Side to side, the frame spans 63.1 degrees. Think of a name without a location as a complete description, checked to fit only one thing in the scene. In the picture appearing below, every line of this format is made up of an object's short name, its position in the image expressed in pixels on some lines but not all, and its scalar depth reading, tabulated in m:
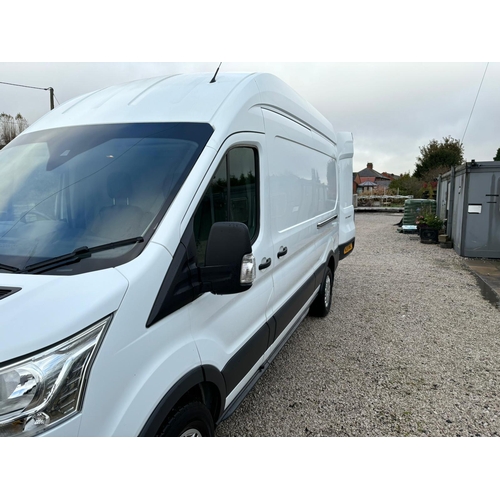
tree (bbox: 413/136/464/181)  35.81
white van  1.35
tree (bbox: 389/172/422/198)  33.62
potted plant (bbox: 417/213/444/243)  12.87
